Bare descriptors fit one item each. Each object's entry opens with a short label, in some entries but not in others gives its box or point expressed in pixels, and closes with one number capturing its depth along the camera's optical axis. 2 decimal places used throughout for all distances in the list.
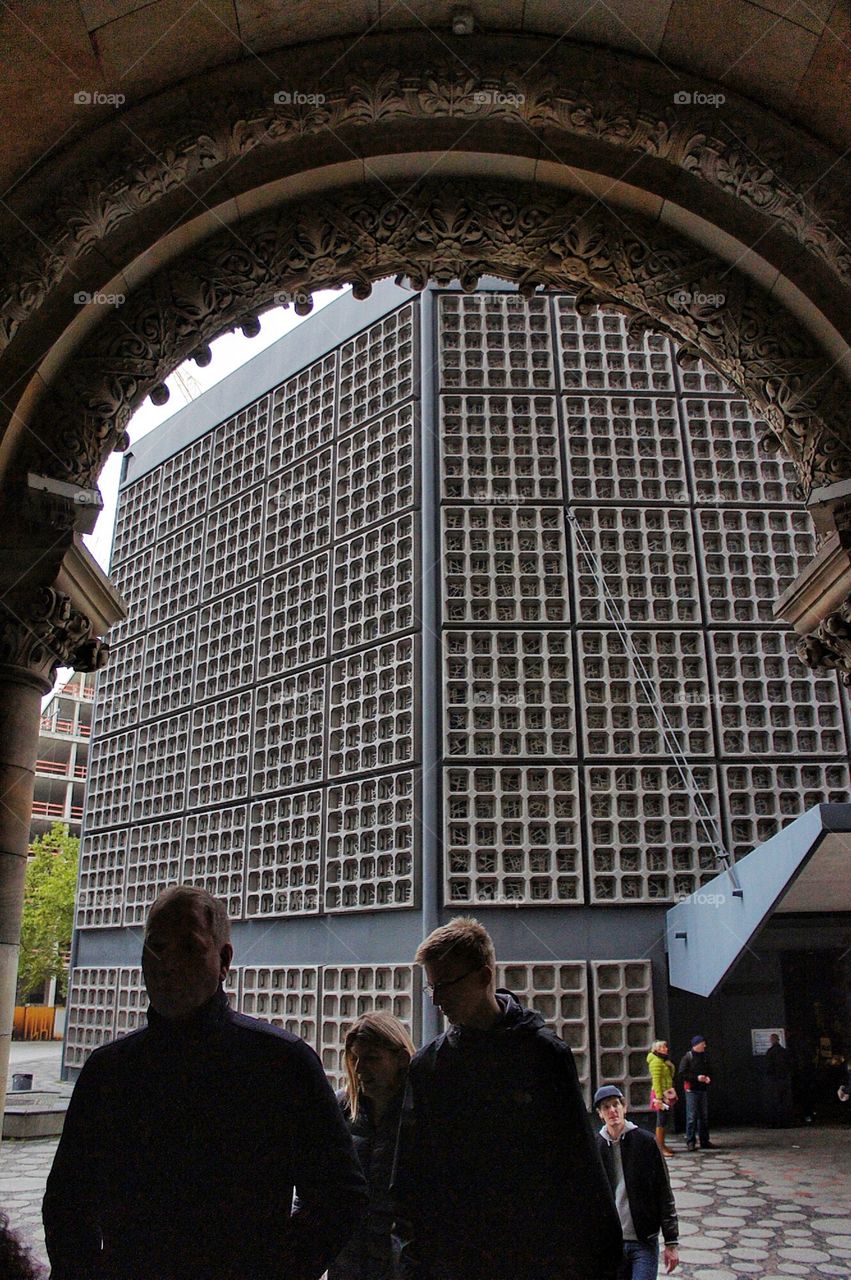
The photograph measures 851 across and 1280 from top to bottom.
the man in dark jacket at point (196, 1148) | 1.67
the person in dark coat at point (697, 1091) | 9.91
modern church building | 10.97
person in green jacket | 9.45
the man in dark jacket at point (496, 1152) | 1.85
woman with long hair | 2.54
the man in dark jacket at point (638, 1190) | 3.71
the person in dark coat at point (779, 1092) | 10.98
